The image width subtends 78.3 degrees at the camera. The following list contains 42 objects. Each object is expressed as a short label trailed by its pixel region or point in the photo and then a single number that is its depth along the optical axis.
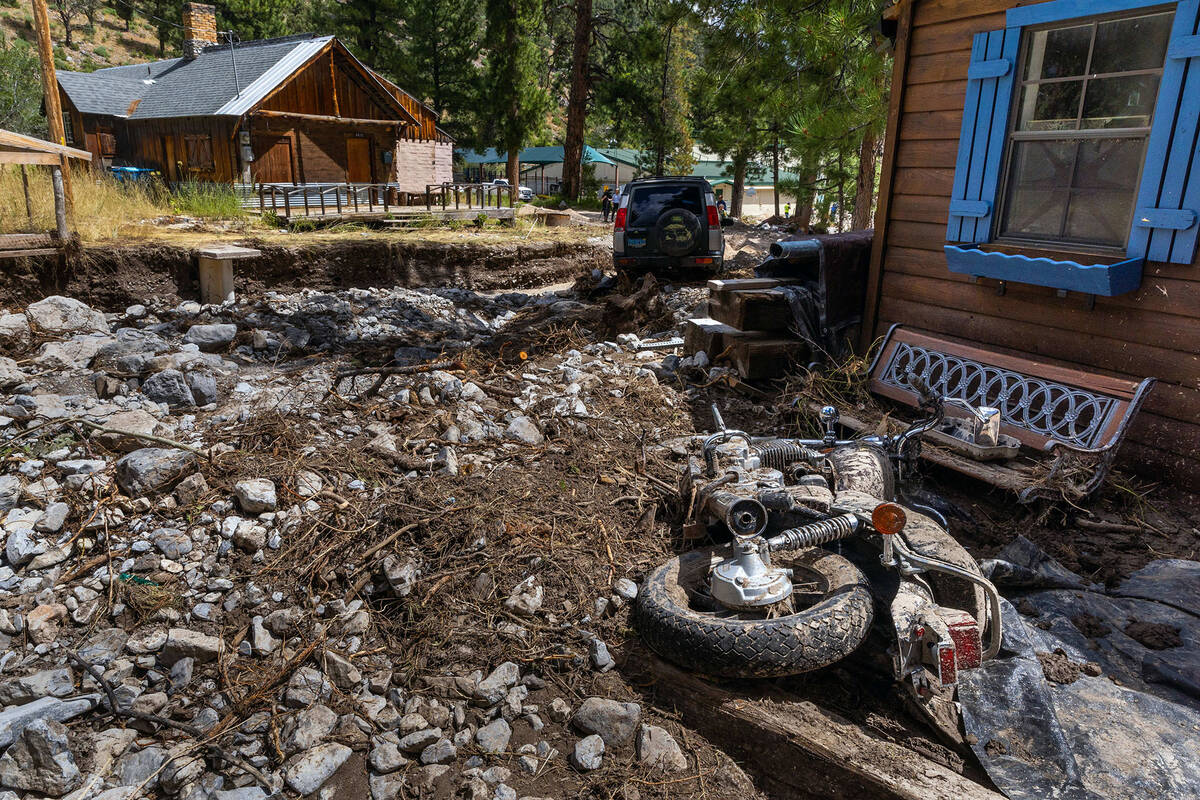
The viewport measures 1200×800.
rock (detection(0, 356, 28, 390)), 6.05
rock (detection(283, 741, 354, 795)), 2.96
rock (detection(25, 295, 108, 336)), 8.00
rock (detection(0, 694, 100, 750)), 3.15
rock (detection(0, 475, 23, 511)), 4.46
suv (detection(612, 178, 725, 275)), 11.29
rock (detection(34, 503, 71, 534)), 4.35
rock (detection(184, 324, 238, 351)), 7.95
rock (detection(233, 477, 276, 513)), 4.48
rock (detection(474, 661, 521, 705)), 3.28
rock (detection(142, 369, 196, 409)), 6.05
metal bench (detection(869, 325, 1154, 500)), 4.22
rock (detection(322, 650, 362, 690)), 3.46
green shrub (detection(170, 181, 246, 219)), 13.39
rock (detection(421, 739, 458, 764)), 3.03
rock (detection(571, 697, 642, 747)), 3.03
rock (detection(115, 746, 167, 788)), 3.05
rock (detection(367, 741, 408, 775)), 3.00
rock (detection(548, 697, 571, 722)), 3.19
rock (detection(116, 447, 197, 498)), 4.63
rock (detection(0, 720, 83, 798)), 2.97
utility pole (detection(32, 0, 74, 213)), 11.27
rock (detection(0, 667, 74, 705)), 3.41
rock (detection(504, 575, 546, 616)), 3.73
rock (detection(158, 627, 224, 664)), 3.63
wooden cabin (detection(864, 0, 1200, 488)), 4.27
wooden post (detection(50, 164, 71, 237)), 9.12
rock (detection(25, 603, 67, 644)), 3.77
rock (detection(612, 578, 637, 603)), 3.78
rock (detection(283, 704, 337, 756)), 3.13
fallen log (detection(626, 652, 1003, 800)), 2.56
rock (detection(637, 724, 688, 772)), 2.88
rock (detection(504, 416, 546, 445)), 5.41
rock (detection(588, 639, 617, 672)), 3.39
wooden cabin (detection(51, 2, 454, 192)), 19.44
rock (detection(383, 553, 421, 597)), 3.91
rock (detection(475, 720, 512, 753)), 3.05
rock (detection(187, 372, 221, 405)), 6.14
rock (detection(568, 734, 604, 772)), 2.92
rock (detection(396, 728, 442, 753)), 3.08
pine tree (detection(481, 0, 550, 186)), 20.91
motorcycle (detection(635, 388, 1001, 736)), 2.84
